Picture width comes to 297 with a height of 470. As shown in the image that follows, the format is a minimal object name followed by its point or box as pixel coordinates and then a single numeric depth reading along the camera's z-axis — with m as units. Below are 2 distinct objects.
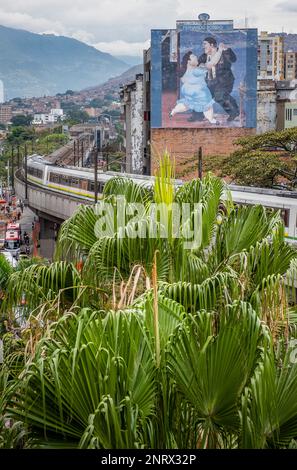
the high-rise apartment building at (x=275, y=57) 104.25
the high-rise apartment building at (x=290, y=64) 118.00
